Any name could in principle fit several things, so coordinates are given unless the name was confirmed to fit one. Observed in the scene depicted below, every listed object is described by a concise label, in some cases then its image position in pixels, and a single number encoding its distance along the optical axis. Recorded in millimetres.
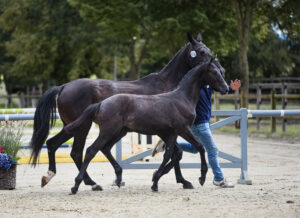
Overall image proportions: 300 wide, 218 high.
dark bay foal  14922
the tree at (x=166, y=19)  43250
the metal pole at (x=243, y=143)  17609
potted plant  16641
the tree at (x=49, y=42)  68687
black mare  16203
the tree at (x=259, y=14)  40906
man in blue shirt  16375
